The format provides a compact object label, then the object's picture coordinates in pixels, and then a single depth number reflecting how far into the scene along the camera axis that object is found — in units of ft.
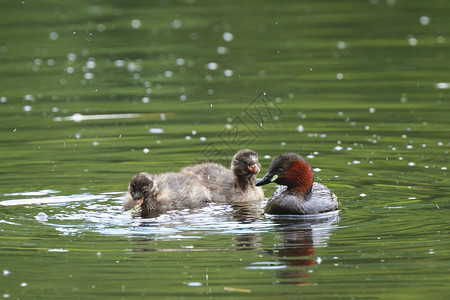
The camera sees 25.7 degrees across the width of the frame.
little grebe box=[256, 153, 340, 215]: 36.45
